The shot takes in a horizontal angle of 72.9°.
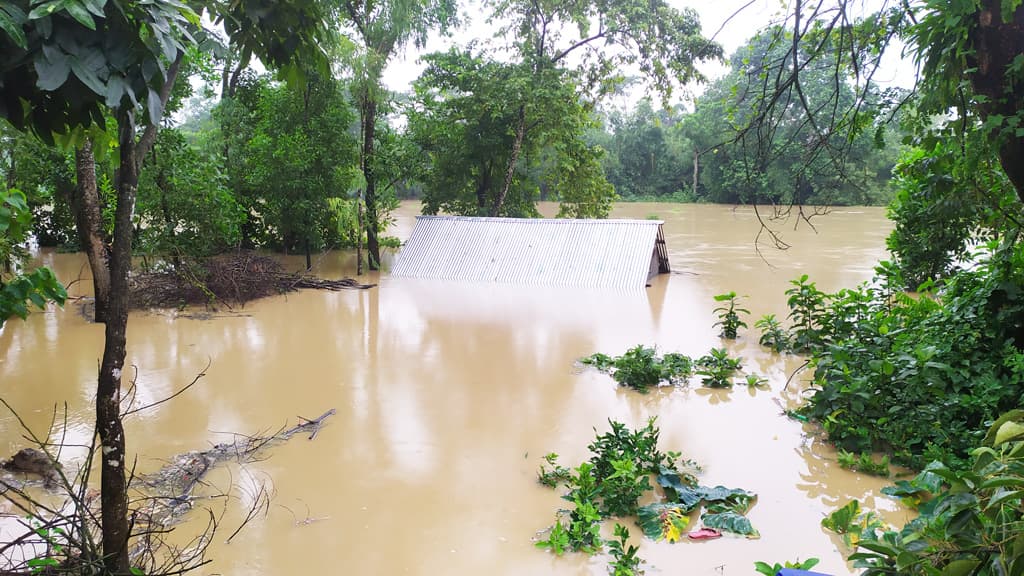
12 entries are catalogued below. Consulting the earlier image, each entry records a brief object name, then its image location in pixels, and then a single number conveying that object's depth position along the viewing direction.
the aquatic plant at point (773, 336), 7.50
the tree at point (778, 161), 26.89
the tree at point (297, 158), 12.12
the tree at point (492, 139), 14.07
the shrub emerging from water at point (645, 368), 6.32
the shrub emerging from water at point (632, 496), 3.61
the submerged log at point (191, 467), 3.96
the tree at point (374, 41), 11.73
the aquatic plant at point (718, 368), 6.35
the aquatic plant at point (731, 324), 8.11
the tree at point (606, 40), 13.44
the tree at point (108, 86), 1.65
